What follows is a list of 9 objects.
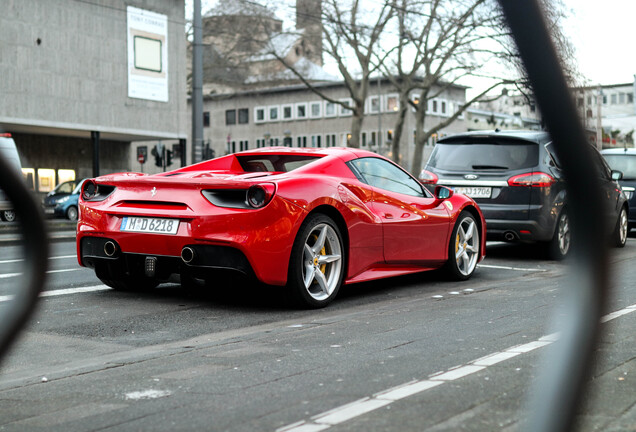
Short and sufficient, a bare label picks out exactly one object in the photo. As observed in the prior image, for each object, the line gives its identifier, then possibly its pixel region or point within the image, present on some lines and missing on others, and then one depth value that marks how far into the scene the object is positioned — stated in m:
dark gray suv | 10.33
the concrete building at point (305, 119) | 76.19
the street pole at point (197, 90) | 22.88
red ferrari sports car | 6.02
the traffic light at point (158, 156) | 34.28
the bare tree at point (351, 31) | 38.00
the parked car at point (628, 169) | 15.44
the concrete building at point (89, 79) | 31.61
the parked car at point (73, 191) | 28.38
